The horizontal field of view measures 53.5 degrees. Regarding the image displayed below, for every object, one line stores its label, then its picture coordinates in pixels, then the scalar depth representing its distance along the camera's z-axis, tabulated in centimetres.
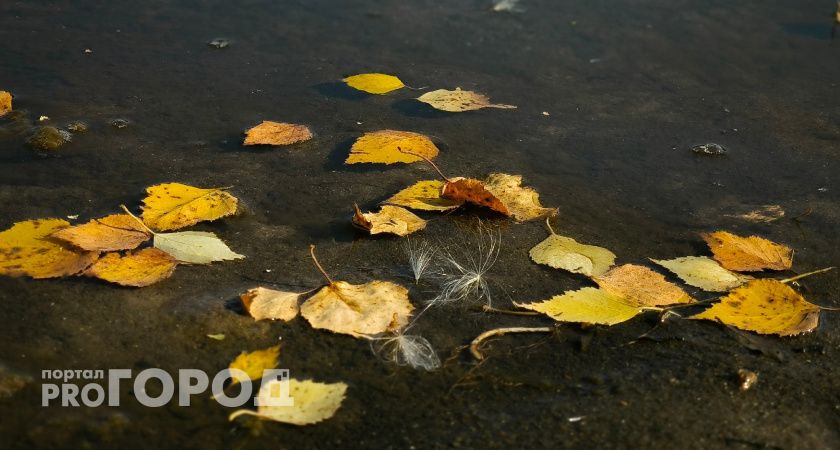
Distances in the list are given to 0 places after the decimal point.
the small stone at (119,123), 274
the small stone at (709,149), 272
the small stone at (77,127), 268
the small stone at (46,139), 254
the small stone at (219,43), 345
